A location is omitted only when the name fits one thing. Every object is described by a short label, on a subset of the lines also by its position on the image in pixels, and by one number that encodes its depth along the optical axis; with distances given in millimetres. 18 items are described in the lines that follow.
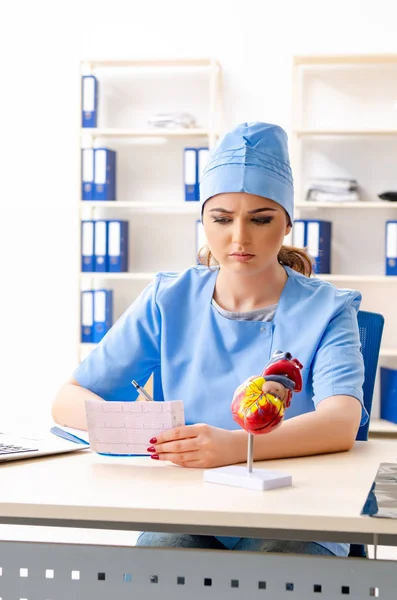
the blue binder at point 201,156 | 4340
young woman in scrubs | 1645
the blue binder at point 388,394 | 4293
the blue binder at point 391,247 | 4297
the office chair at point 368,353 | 1849
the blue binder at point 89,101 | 4445
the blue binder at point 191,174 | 4377
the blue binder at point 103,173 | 4441
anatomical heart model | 1217
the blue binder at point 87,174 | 4469
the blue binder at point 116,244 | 4434
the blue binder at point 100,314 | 4473
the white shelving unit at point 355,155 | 4527
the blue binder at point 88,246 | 4441
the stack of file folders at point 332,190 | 4379
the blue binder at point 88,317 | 4492
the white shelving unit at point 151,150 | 4652
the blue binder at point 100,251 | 4465
